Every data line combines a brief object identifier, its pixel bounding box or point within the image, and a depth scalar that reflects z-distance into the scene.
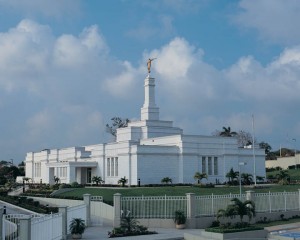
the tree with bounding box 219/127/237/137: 73.75
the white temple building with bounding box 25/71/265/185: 47.31
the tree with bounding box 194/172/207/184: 46.12
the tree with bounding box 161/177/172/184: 46.19
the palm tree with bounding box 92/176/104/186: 49.28
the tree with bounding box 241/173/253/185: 48.85
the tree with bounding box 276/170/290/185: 48.08
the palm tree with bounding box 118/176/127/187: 45.94
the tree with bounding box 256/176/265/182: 52.38
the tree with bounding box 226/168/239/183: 48.47
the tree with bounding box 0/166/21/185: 69.47
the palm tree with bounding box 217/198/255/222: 20.34
